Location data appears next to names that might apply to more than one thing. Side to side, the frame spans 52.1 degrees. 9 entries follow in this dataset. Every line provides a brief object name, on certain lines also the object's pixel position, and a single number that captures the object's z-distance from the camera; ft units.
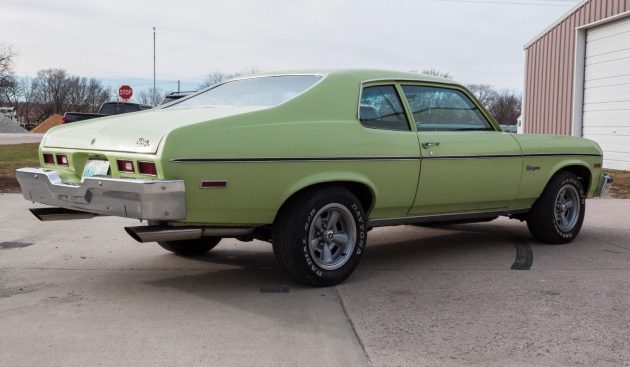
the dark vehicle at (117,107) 67.31
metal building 51.78
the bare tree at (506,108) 175.42
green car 12.93
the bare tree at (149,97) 237.10
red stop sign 87.75
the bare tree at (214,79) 180.08
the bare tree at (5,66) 205.46
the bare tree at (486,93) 196.03
